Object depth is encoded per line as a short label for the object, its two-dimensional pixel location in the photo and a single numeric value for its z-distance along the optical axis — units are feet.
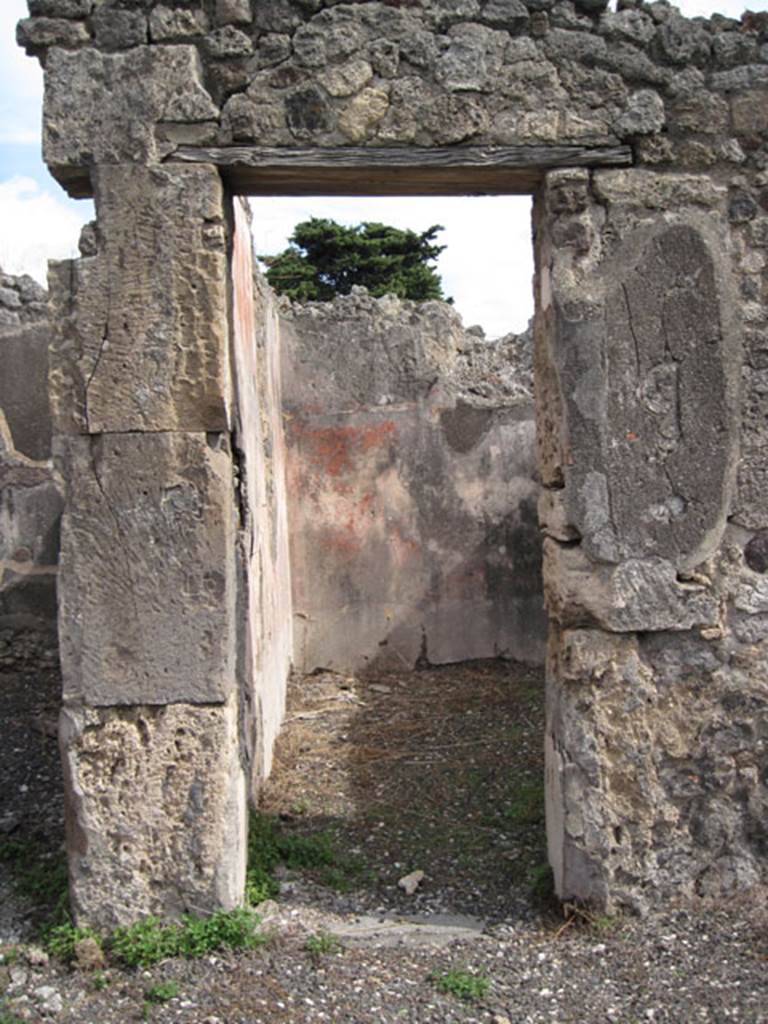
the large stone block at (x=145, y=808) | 11.09
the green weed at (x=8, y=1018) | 9.82
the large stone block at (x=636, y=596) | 11.31
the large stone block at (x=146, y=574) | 10.96
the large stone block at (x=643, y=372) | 11.22
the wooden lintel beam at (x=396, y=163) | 10.86
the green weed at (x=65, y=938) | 10.95
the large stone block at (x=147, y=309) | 10.79
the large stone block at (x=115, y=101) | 10.66
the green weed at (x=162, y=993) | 10.18
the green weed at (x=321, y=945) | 11.03
